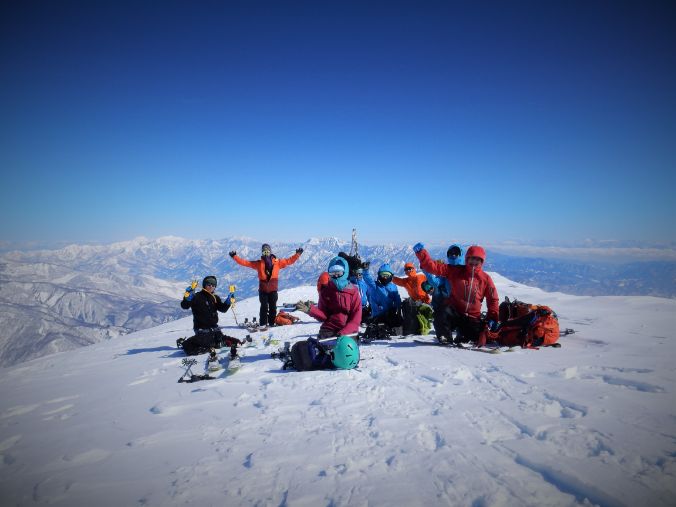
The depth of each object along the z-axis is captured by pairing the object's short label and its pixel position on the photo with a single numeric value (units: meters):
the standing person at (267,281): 11.77
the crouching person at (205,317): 8.29
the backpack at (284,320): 12.40
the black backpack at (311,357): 6.03
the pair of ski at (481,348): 6.88
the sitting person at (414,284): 10.66
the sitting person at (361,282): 10.81
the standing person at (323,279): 9.59
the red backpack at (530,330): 7.22
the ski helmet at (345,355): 5.93
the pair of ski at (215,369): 5.90
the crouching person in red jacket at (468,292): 7.75
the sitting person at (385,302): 9.80
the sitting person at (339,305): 6.49
